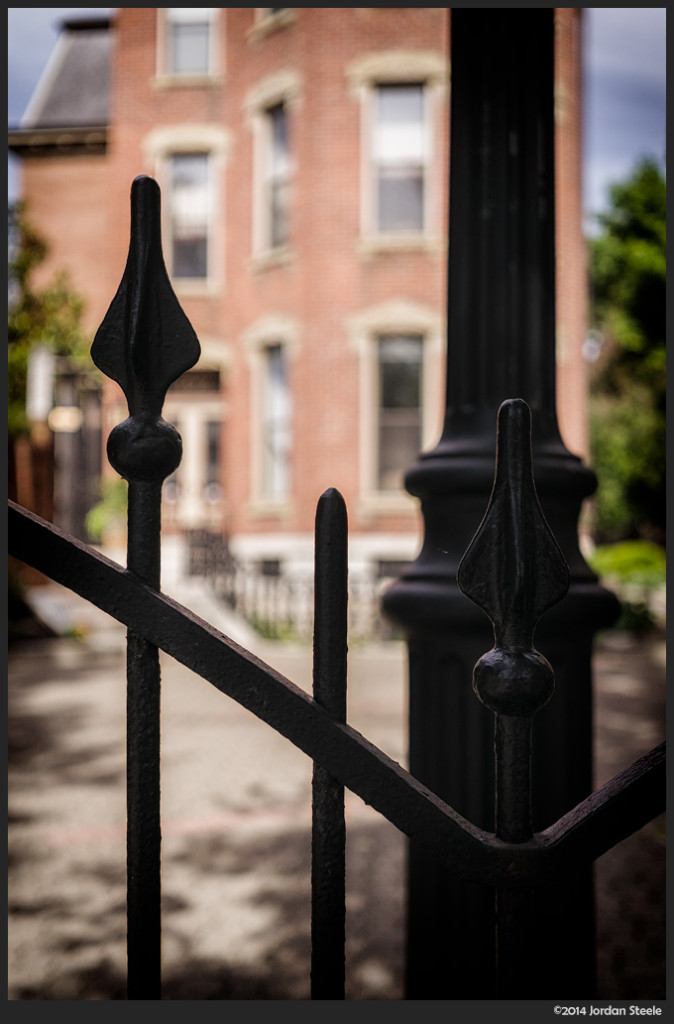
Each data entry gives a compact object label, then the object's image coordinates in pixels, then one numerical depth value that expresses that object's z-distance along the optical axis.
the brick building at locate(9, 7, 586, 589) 14.18
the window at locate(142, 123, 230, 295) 16.34
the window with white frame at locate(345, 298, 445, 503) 14.27
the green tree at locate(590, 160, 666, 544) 29.66
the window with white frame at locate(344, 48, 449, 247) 14.09
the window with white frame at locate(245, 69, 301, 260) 15.16
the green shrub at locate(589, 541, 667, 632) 13.30
